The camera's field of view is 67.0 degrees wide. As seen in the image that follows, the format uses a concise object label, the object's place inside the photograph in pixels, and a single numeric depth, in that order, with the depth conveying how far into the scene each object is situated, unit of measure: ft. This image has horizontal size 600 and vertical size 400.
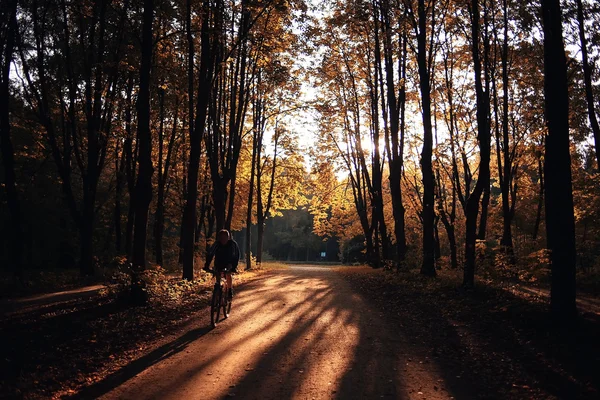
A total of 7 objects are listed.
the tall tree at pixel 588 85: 58.08
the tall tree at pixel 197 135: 55.16
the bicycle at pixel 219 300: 32.19
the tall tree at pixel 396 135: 69.31
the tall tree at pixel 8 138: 55.14
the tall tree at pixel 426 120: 53.52
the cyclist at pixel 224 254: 34.17
